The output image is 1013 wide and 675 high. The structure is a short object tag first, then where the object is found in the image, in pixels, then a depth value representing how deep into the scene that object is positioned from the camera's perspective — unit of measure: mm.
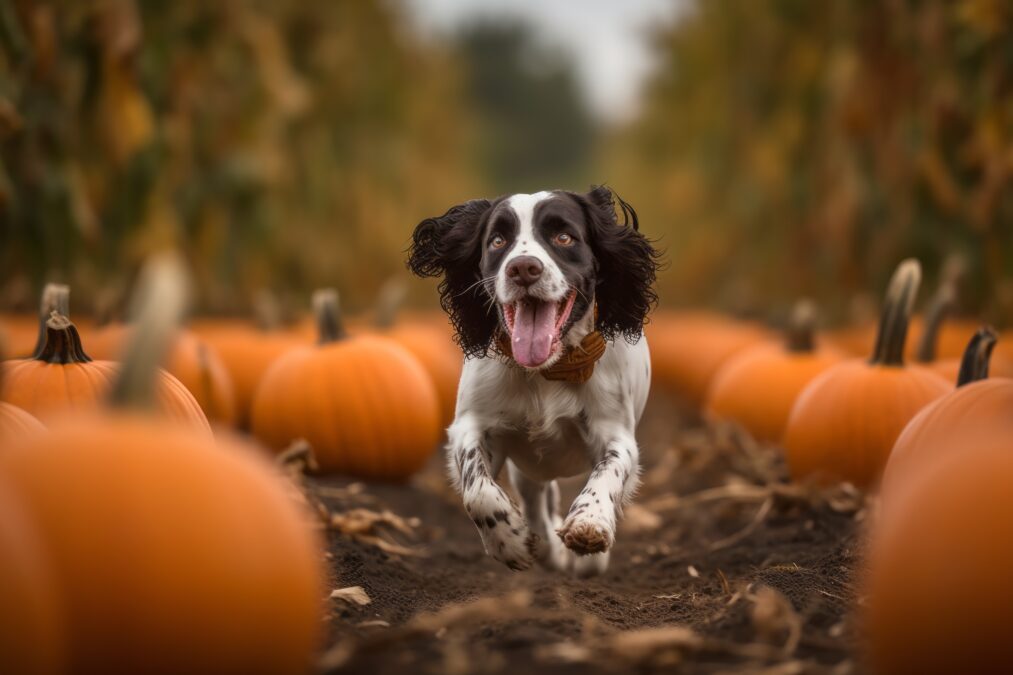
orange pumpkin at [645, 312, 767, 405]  9875
